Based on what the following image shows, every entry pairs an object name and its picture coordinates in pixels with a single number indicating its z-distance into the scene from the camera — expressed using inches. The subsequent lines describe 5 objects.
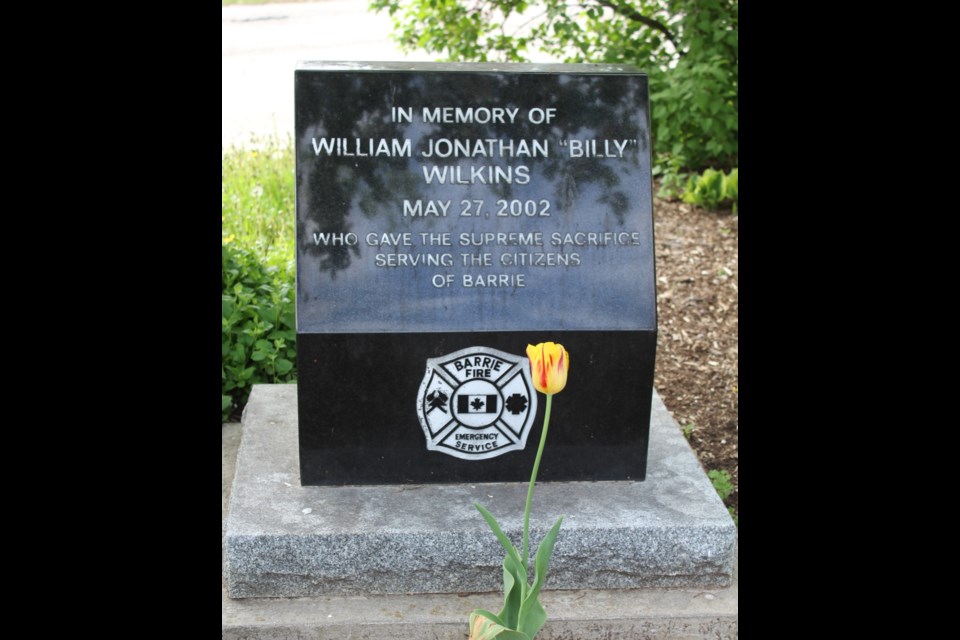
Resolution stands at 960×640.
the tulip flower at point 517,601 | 109.0
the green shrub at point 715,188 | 255.1
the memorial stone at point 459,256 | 130.0
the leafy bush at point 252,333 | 176.7
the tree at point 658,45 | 253.8
